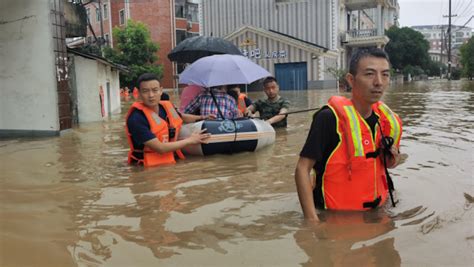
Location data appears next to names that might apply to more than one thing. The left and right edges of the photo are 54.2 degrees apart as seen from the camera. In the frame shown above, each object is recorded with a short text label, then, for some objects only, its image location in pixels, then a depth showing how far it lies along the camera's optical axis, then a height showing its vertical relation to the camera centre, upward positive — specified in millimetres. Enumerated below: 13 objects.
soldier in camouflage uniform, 9020 -320
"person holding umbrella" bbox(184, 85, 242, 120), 7074 -199
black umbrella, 9078 +867
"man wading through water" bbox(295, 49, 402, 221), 3123 -400
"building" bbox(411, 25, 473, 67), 124212 +16573
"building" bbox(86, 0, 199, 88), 38031 +6176
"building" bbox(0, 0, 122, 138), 9367 +563
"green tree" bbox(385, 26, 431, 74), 53719 +4606
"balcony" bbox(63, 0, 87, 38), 13657 +2352
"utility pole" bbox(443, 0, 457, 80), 54544 +5271
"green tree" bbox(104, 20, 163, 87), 32250 +3157
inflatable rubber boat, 6536 -641
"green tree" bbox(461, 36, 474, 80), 43500 +2533
